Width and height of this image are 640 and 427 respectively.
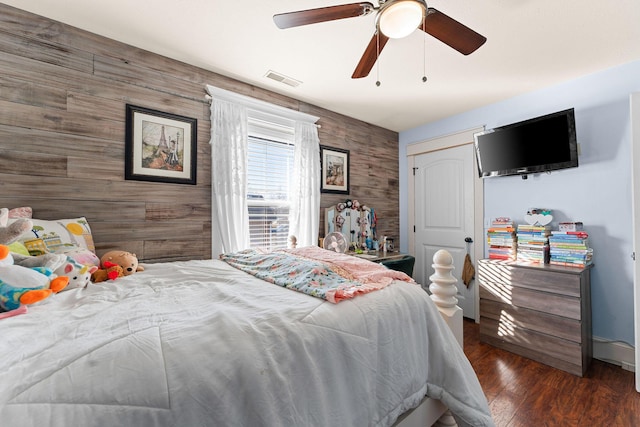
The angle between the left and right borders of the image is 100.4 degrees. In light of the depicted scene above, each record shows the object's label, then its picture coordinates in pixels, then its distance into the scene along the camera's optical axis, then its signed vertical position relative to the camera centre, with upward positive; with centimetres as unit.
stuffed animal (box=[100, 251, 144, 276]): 157 -25
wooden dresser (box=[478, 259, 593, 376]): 208 -81
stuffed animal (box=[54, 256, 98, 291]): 121 -25
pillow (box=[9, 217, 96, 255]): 134 -10
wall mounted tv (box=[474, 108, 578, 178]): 242 +72
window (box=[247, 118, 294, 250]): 268 +39
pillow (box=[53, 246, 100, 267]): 141 -19
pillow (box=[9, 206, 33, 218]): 148 +4
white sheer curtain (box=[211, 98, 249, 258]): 234 +37
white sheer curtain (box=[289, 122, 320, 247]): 290 +28
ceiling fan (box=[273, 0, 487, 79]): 122 +97
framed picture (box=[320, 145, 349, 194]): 317 +59
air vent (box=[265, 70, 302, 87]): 242 +132
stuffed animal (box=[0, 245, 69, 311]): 96 -25
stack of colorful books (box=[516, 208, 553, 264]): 245 -18
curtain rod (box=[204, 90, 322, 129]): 240 +113
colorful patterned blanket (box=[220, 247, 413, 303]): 110 -28
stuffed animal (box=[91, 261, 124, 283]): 145 -30
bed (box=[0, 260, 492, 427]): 54 -35
